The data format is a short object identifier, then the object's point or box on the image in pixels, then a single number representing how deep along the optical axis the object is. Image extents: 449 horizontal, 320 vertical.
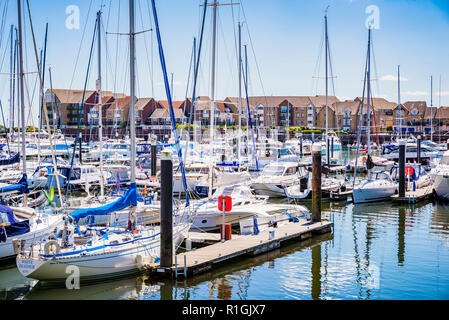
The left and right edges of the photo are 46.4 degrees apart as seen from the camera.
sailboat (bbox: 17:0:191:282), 15.65
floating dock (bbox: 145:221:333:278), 16.69
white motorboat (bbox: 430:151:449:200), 33.38
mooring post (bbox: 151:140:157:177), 39.06
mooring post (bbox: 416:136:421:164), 48.58
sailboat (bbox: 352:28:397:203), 32.84
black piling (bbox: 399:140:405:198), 31.71
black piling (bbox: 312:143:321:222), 23.83
